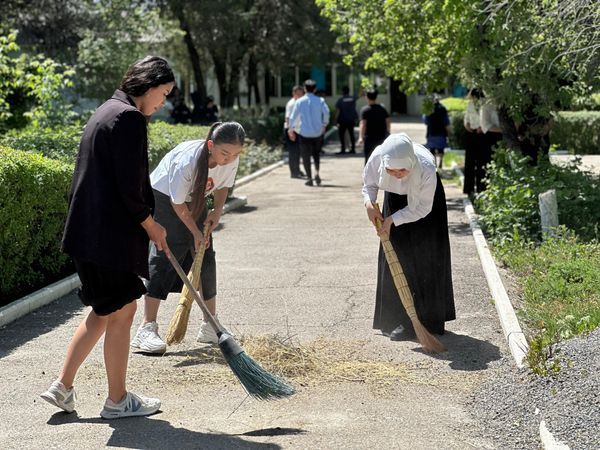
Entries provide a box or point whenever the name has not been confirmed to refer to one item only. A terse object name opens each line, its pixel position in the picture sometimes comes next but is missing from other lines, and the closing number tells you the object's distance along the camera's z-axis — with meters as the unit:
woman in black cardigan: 5.66
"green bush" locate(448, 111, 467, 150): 27.33
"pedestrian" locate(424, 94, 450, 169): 21.44
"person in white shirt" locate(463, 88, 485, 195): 16.22
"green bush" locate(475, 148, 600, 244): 11.90
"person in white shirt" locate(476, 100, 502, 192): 16.09
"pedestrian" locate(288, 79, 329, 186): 20.58
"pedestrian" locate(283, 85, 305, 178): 21.48
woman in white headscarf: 7.68
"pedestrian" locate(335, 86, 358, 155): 29.00
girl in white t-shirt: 7.31
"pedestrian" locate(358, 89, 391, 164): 19.58
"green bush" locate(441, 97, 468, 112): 31.10
